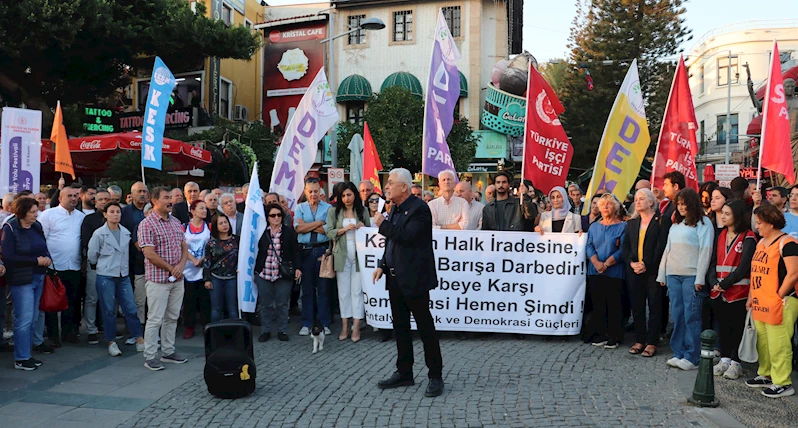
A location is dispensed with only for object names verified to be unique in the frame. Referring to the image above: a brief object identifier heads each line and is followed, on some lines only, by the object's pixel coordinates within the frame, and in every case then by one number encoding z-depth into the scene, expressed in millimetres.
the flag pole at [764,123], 7775
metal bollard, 5152
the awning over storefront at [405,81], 32188
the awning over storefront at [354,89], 33031
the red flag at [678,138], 8852
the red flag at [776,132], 7895
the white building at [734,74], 48875
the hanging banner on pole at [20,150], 8992
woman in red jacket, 6062
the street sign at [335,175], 14820
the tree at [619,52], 31312
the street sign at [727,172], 23425
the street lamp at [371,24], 16583
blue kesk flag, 9484
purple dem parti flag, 8906
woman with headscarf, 8133
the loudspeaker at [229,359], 5461
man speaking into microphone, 5434
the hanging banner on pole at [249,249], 7363
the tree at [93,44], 18312
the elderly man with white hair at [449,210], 8188
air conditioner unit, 33719
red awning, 15398
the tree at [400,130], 27125
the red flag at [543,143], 8445
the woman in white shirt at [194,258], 8094
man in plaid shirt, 6539
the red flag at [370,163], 11570
